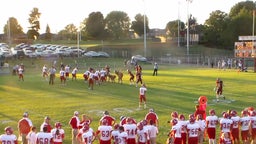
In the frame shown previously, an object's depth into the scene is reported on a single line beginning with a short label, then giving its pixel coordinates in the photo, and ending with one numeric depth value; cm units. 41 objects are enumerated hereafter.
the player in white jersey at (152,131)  1587
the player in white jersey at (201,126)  1691
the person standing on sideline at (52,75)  3961
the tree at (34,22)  11606
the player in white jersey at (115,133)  1450
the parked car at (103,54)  8102
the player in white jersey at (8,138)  1395
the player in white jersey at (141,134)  1534
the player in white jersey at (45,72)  4482
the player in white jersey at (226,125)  1614
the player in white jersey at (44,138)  1376
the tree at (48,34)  13416
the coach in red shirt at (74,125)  1733
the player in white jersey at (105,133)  1505
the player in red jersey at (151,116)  1788
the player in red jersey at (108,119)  1657
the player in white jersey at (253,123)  1714
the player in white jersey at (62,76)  3938
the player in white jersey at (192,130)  1552
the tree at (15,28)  12074
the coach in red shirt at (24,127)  1670
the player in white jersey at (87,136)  1417
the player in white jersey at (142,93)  2642
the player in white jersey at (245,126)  1705
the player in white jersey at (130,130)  1529
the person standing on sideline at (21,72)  4328
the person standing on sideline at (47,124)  1445
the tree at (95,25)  11300
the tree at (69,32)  14025
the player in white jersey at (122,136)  1431
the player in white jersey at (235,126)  1683
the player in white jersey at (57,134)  1495
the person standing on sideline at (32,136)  1470
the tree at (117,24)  11881
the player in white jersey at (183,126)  1582
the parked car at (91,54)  7917
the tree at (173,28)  11619
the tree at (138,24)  12700
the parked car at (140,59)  7588
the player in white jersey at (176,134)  1557
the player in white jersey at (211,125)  1706
